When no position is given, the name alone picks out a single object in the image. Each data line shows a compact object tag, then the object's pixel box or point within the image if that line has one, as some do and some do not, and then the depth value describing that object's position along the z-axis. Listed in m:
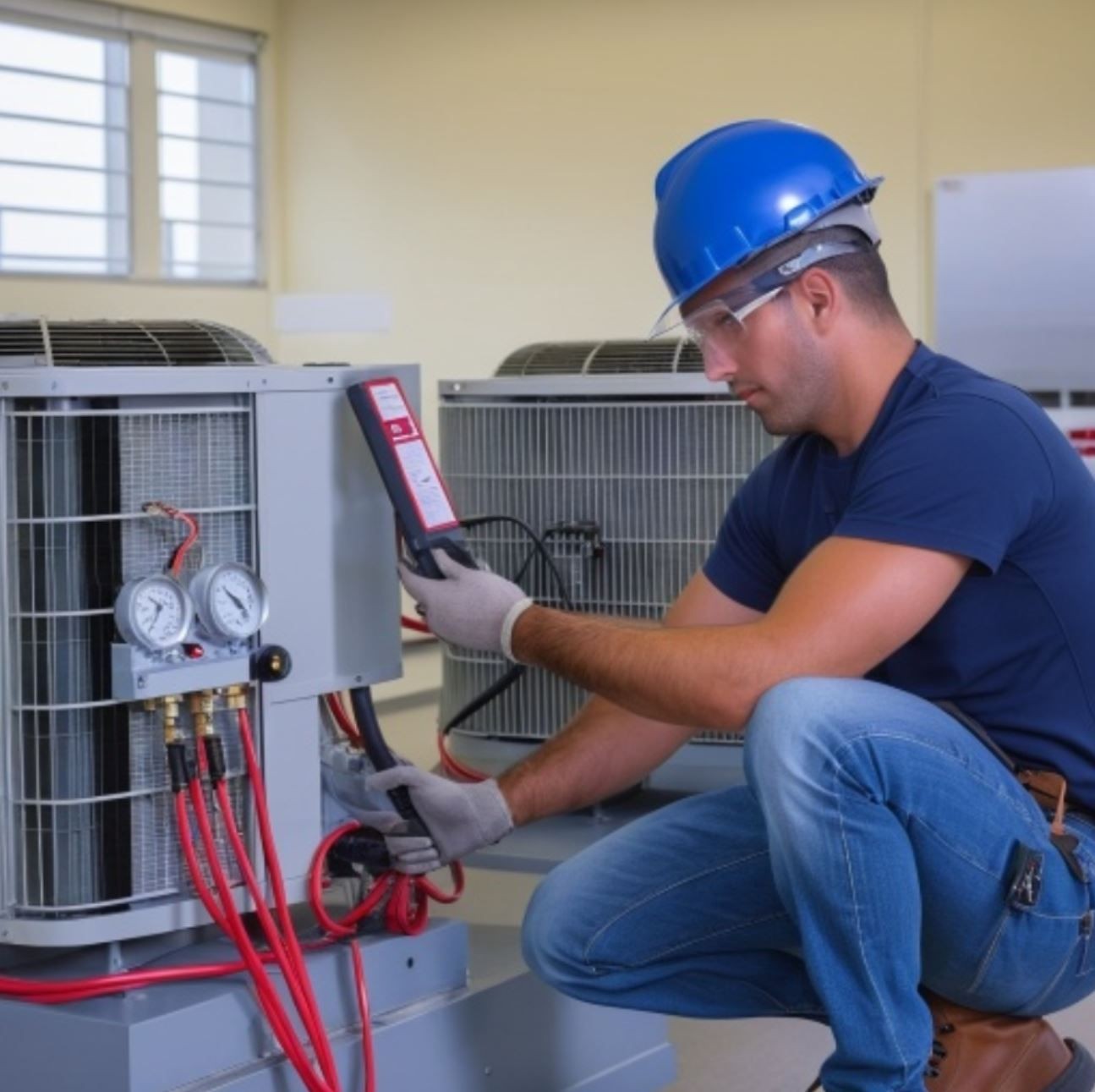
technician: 2.71
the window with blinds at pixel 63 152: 7.17
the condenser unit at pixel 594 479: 4.05
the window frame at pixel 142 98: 7.43
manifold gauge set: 2.84
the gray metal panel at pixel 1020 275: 6.70
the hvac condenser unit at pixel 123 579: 2.86
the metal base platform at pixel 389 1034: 2.82
